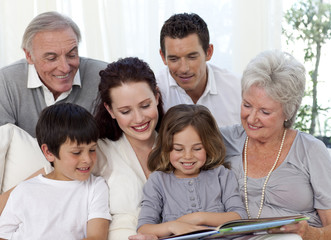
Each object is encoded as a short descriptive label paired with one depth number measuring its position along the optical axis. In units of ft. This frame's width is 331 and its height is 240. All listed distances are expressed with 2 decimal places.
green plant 14.46
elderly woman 7.11
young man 9.41
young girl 7.22
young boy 7.11
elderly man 8.71
